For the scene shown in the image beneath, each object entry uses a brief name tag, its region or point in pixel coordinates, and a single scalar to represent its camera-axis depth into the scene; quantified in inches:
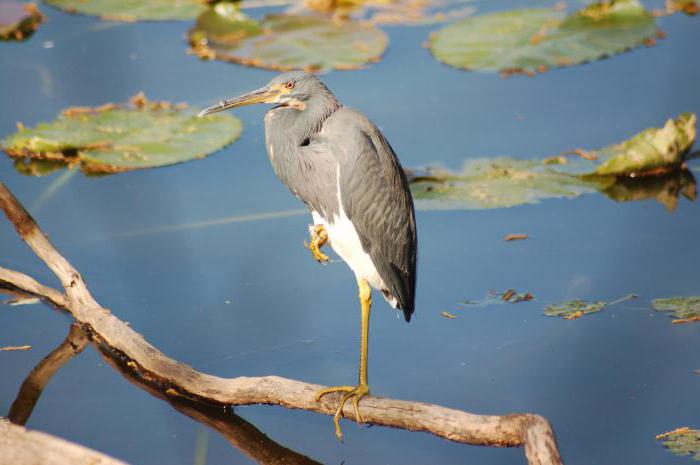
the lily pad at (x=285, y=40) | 496.4
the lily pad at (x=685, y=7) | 566.6
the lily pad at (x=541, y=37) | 476.1
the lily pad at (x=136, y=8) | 567.8
